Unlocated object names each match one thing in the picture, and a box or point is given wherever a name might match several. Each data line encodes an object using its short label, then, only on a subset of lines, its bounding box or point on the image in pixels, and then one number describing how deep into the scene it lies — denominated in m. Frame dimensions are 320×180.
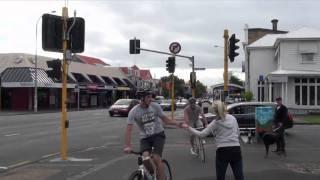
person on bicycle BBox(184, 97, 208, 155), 12.22
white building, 37.83
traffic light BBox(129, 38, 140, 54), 29.41
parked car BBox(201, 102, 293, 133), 18.33
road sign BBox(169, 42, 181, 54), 26.15
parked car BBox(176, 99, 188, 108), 63.65
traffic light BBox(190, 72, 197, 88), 28.00
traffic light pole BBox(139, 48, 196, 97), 30.98
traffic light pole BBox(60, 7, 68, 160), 11.95
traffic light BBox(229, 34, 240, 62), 17.16
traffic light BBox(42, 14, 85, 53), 12.08
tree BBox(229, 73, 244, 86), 113.60
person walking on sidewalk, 12.82
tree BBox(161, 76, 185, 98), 102.73
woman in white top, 6.41
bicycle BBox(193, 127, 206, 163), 11.53
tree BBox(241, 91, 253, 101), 41.01
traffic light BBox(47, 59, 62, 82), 12.13
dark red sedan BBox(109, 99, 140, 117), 36.66
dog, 12.44
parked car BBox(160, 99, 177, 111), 52.91
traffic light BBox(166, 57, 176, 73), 27.37
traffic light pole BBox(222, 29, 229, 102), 15.55
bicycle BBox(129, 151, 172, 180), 6.49
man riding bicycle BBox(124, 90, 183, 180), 6.90
